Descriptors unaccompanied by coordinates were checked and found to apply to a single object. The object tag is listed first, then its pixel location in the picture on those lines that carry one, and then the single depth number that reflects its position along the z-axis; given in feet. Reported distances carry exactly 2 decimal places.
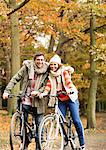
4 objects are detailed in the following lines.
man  27.25
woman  26.41
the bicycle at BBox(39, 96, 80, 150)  25.02
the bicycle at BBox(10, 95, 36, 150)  26.42
